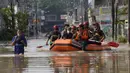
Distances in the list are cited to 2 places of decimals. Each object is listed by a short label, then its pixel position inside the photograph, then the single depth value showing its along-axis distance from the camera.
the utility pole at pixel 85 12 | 96.12
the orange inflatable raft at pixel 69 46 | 25.66
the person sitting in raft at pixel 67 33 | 27.39
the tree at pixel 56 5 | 172.38
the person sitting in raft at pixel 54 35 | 27.38
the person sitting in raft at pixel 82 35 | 25.58
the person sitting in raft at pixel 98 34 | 26.27
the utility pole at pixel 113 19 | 45.63
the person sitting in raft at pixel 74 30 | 26.99
